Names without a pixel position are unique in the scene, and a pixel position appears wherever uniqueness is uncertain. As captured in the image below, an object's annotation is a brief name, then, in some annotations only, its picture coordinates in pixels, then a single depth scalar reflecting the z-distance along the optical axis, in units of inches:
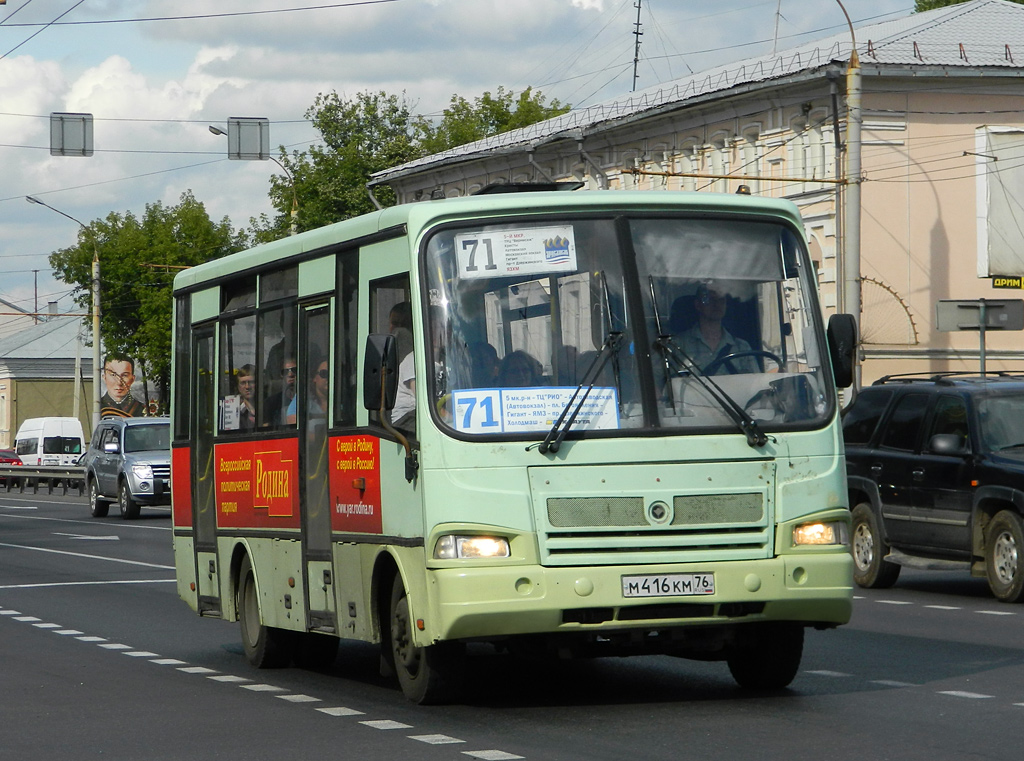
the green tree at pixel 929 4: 2473.2
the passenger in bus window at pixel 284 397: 454.6
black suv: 645.3
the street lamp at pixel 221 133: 1611.7
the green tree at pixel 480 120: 3181.6
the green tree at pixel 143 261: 3592.5
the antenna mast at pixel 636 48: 3218.5
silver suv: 1504.7
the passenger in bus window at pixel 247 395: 485.4
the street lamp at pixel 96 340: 2379.4
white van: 2790.4
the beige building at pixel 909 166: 1769.2
